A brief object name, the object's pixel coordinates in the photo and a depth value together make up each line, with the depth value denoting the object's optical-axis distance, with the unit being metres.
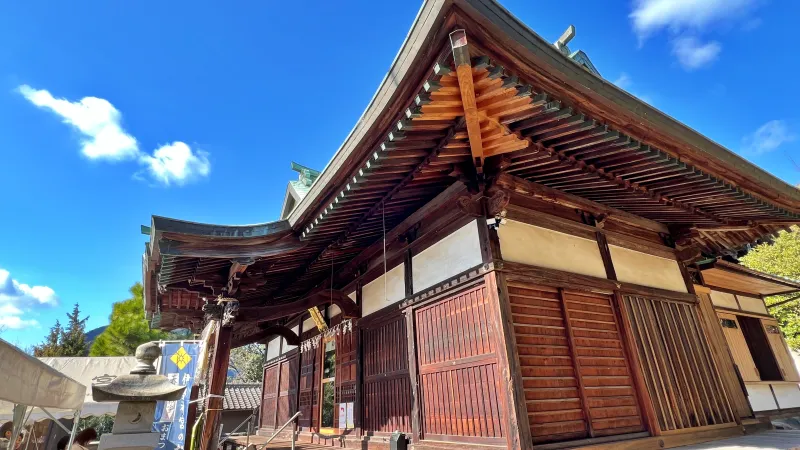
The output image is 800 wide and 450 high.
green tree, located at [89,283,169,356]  24.39
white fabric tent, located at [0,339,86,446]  3.40
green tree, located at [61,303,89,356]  25.73
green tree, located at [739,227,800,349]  15.89
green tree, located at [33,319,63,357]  25.53
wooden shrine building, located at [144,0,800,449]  3.41
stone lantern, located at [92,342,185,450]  4.41
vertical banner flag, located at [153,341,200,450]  8.70
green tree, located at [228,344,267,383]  31.47
